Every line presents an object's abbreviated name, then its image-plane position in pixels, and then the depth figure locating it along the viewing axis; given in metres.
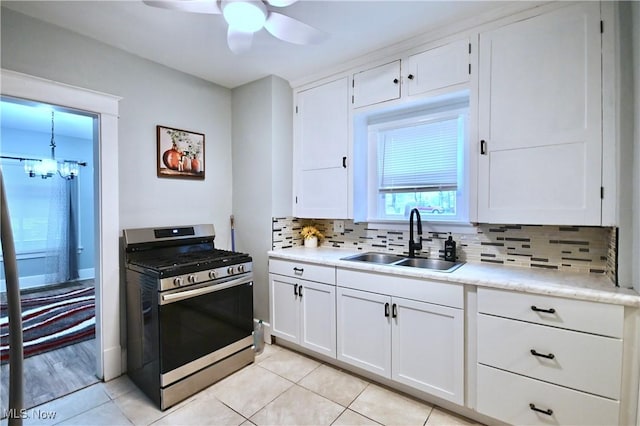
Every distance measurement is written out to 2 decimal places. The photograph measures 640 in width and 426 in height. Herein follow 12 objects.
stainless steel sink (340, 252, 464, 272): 2.35
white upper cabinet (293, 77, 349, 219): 2.73
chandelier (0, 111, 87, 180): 4.46
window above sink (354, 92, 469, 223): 2.46
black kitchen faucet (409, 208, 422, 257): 2.43
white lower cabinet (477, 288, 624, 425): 1.46
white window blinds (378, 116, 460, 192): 2.50
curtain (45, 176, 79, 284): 4.93
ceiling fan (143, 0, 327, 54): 1.51
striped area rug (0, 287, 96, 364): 2.86
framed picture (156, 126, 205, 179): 2.67
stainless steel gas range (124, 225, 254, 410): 1.99
